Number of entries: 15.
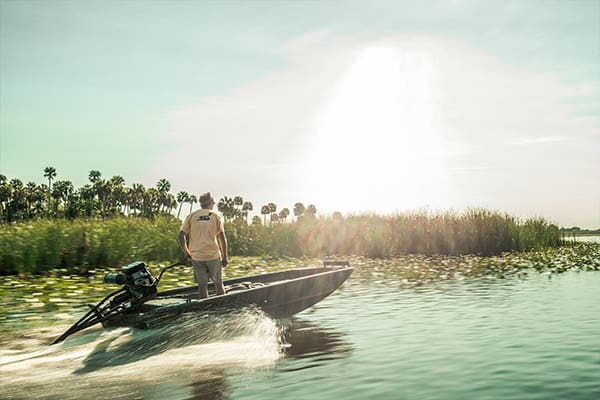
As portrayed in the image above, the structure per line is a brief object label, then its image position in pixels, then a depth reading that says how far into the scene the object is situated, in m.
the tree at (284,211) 187.96
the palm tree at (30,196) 139.25
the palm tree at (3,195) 133.50
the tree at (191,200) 170.20
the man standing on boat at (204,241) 10.73
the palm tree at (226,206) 182.50
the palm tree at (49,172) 145.38
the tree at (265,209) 197.19
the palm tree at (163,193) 164.62
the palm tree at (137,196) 156.50
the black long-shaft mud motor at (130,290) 9.33
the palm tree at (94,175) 145.25
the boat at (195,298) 9.28
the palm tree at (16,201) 136.07
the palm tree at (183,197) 172.25
